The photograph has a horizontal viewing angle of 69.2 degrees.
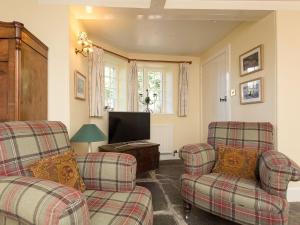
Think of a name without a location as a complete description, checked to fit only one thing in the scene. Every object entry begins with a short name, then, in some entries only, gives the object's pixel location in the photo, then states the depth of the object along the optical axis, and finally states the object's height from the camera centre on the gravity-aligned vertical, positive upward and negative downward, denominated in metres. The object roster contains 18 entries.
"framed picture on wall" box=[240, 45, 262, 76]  2.73 +0.67
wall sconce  2.77 +0.88
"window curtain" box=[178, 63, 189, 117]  4.68 +0.43
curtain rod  3.79 +1.09
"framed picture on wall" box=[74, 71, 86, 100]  2.72 +0.35
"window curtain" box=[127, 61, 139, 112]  4.36 +0.47
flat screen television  3.62 -0.27
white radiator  4.62 -0.53
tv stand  3.34 -0.65
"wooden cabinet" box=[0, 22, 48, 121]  1.70 +0.32
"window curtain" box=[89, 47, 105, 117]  3.44 +0.45
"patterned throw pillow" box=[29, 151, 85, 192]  1.30 -0.37
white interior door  3.67 +0.39
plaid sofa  0.84 -0.37
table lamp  2.36 -0.26
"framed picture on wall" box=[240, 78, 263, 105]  2.72 +0.26
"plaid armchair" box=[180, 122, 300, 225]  1.57 -0.60
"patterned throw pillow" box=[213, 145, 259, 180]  2.04 -0.49
